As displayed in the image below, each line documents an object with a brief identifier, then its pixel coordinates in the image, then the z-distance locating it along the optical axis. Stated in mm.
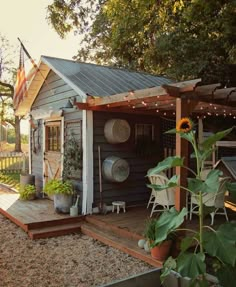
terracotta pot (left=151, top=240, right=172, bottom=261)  3998
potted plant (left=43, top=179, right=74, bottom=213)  6059
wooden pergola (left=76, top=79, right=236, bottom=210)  4164
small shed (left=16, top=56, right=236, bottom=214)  6043
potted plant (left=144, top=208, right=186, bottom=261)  3912
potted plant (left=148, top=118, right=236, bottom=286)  2324
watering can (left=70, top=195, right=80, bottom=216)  5941
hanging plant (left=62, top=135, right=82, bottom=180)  6199
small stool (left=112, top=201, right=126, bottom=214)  6102
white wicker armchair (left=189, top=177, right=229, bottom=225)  4936
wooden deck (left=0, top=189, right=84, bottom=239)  5395
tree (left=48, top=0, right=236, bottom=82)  6629
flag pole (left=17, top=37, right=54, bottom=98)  6353
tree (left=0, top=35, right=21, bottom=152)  23875
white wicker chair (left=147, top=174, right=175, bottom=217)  5105
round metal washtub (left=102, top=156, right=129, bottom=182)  6012
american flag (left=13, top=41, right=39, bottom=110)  6487
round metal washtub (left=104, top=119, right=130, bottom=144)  6094
